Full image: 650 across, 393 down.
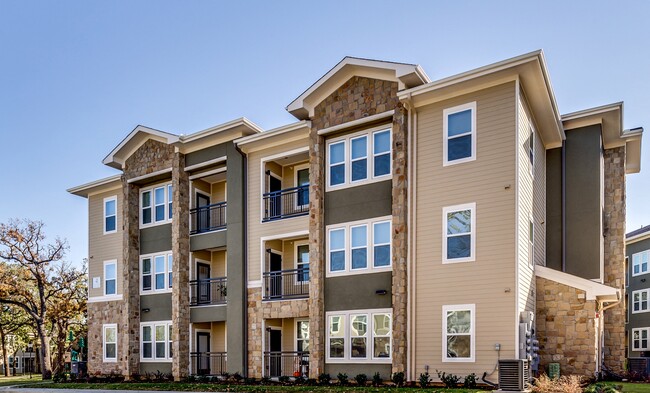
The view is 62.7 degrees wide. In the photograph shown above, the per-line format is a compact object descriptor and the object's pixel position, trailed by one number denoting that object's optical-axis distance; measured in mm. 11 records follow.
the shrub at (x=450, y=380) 14648
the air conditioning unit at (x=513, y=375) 13445
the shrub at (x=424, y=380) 15090
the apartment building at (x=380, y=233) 15352
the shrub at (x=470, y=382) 14398
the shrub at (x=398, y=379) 15508
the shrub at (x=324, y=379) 17109
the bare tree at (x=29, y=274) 30562
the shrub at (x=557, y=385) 12405
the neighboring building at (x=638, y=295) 35500
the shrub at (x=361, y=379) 16391
